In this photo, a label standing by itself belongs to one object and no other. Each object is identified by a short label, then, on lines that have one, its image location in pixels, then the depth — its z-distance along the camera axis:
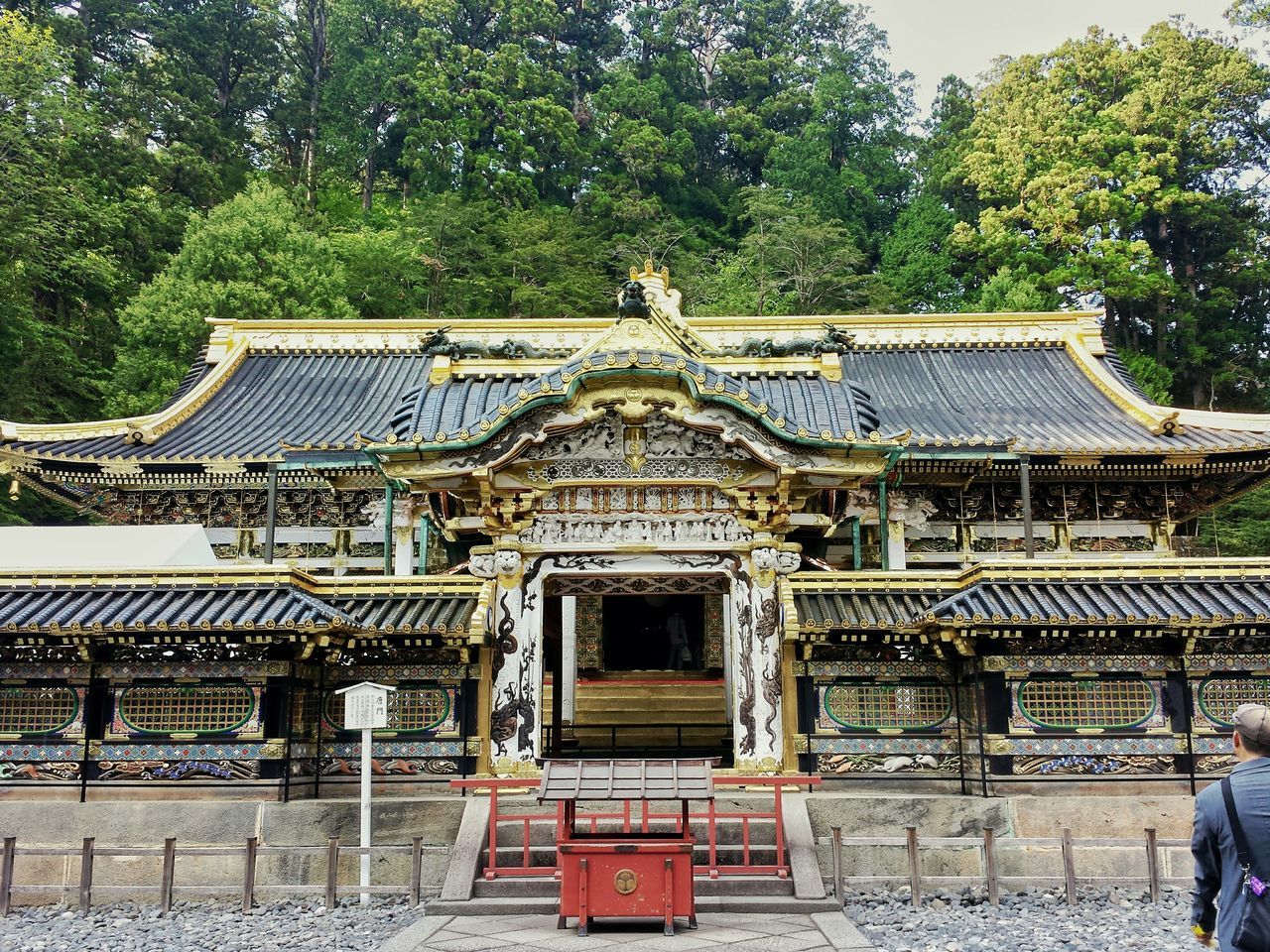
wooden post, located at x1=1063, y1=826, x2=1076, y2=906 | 10.16
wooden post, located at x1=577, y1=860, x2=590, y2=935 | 8.80
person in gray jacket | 5.00
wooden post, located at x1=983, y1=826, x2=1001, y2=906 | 10.14
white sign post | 10.98
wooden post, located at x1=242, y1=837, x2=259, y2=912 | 10.19
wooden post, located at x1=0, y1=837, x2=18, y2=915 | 10.51
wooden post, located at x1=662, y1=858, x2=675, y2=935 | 8.75
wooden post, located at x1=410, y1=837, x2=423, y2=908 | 10.20
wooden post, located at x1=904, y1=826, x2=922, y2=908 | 10.09
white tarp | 13.48
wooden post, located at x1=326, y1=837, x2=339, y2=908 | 10.12
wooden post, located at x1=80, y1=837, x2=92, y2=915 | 10.44
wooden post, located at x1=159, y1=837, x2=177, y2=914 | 10.27
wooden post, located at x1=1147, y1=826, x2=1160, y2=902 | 10.27
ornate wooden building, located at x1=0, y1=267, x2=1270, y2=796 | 11.87
